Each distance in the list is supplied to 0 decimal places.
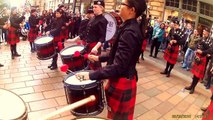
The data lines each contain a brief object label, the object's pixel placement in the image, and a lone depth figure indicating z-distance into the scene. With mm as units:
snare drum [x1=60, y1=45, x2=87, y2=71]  2937
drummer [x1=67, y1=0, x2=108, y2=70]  3202
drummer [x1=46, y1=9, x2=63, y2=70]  4556
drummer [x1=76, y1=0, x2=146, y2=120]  1572
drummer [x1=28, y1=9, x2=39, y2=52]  6340
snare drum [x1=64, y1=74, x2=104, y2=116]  1918
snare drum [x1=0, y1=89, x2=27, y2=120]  1308
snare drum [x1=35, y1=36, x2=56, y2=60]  3812
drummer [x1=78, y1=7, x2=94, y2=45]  3718
